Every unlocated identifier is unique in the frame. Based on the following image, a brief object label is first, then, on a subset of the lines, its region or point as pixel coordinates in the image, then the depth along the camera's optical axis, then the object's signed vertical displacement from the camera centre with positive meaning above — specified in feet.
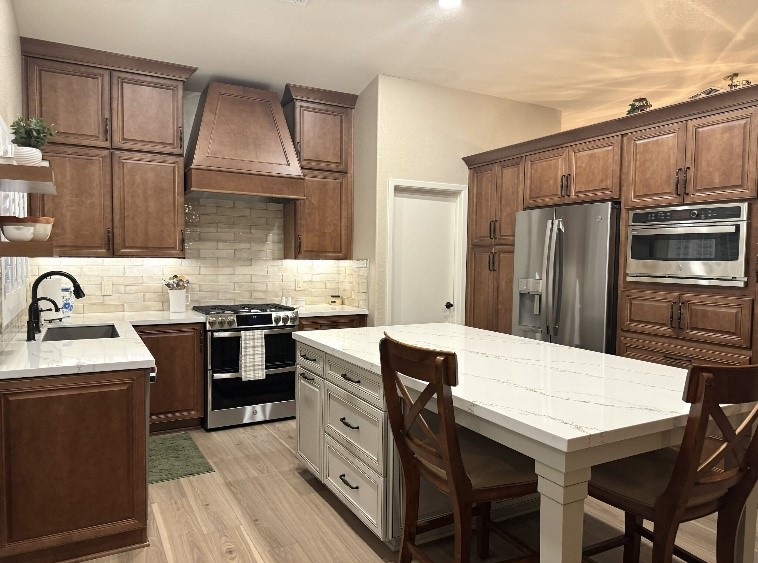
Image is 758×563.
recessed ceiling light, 10.69 +5.34
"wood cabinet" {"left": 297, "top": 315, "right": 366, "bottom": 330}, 14.93 -1.80
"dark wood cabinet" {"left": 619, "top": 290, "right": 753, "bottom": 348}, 10.09 -1.03
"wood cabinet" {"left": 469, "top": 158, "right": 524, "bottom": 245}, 15.15 +1.89
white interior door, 16.07 +0.16
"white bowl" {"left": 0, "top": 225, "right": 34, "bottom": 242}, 6.83 +0.30
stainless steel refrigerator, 12.44 -0.26
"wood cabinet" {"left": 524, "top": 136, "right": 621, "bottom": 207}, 12.56 +2.35
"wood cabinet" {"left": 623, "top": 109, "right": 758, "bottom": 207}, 10.01 +2.20
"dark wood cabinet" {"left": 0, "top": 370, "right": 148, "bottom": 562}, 7.11 -2.97
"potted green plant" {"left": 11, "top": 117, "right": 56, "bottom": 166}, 7.48 +1.76
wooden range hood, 14.07 +3.11
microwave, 10.13 +0.46
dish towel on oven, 13.74 -2.54
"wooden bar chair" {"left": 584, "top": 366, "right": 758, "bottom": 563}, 4.69 -2.25
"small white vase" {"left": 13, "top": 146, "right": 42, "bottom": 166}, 7.43 +1.43
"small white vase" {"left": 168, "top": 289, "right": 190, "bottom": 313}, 14.05 -1.13
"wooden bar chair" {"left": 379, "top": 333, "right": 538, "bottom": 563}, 5.60 -2.40
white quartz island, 4.71 -1.48
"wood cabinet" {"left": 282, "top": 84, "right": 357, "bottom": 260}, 15.78 +2.70
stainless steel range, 13.56 -2.92
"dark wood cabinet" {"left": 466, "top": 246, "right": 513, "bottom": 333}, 15.42 -0.76
